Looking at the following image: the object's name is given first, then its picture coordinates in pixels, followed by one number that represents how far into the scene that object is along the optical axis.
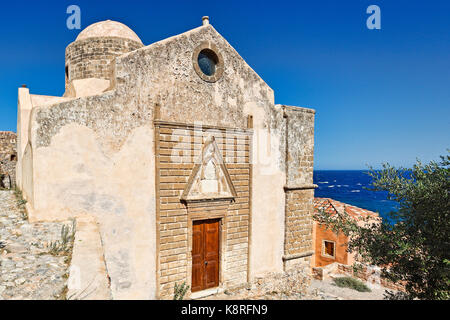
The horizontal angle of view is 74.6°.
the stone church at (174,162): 6.53
